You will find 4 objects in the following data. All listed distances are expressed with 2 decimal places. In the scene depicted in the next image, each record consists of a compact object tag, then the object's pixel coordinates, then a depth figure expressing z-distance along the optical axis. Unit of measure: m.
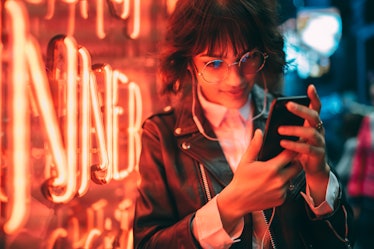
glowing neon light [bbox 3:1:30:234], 1.19
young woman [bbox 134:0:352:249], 1.26
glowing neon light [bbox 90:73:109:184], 1.65
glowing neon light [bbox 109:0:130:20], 2.33
